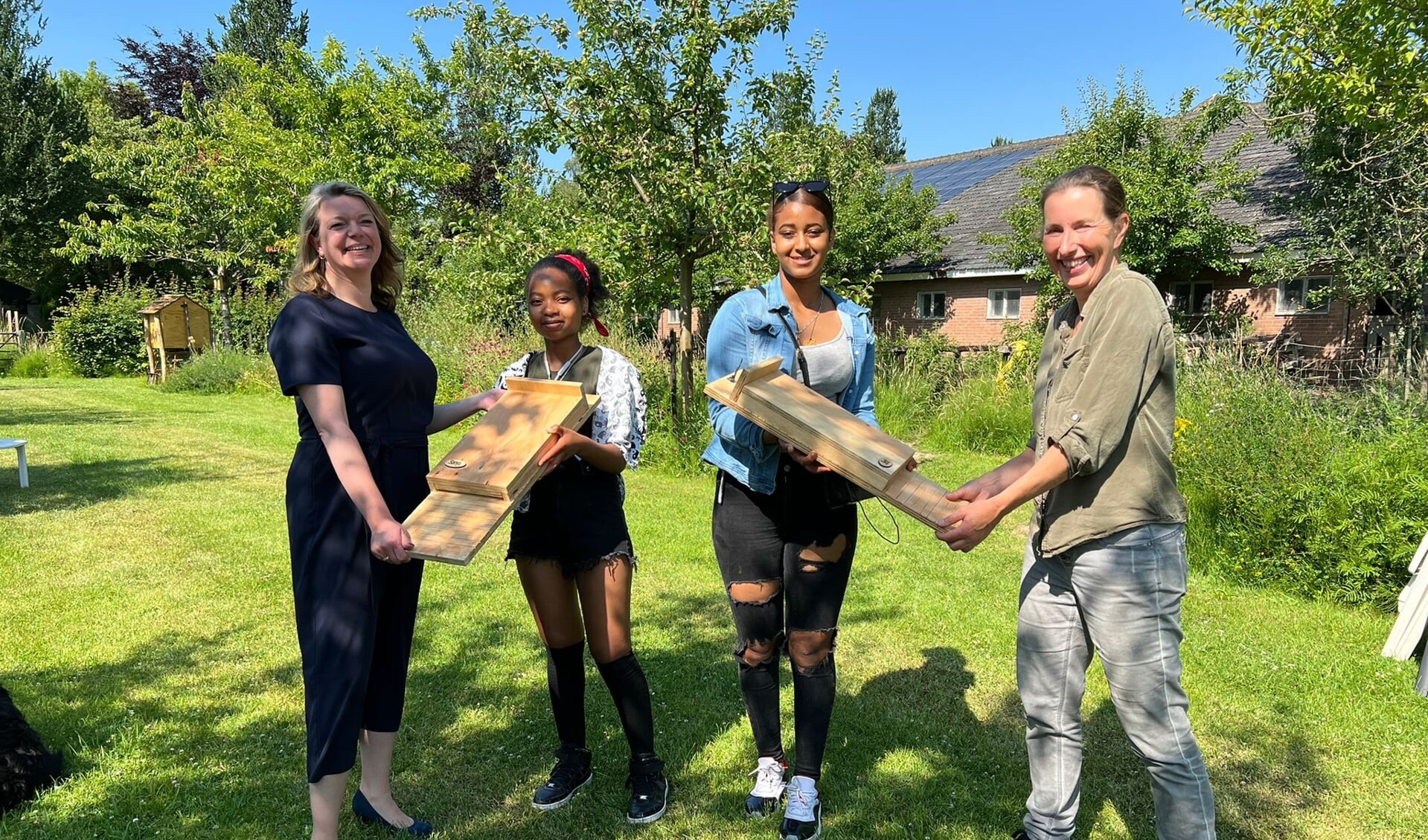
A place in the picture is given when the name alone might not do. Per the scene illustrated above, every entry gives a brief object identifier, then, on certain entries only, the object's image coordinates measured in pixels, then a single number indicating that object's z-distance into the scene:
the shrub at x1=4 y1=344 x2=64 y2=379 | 23.75
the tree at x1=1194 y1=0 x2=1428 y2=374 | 6.86
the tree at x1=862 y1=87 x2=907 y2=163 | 62.84
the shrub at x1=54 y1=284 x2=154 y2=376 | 23.03
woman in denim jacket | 2.86
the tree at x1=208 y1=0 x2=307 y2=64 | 35.56
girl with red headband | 2.94
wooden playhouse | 20.77
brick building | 16.17
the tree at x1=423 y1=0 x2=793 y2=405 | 9.00
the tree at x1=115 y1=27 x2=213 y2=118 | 37.38
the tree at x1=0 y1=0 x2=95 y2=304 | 27.44
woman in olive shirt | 2.24
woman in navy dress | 2.44
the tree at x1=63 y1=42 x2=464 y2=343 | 17.92
